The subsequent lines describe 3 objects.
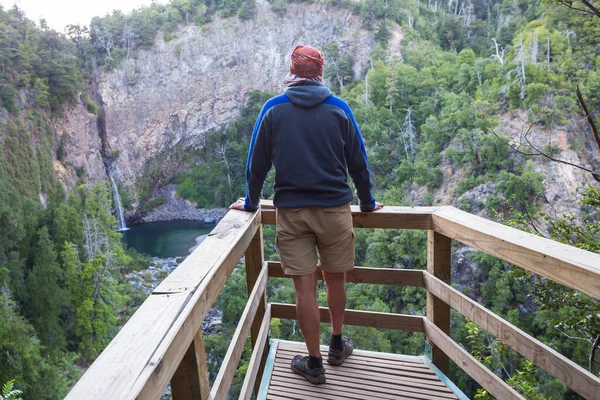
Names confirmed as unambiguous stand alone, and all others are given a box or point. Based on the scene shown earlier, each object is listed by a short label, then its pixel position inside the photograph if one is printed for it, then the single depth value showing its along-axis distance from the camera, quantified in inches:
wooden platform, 81.3
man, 71.5
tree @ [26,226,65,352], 726.5
